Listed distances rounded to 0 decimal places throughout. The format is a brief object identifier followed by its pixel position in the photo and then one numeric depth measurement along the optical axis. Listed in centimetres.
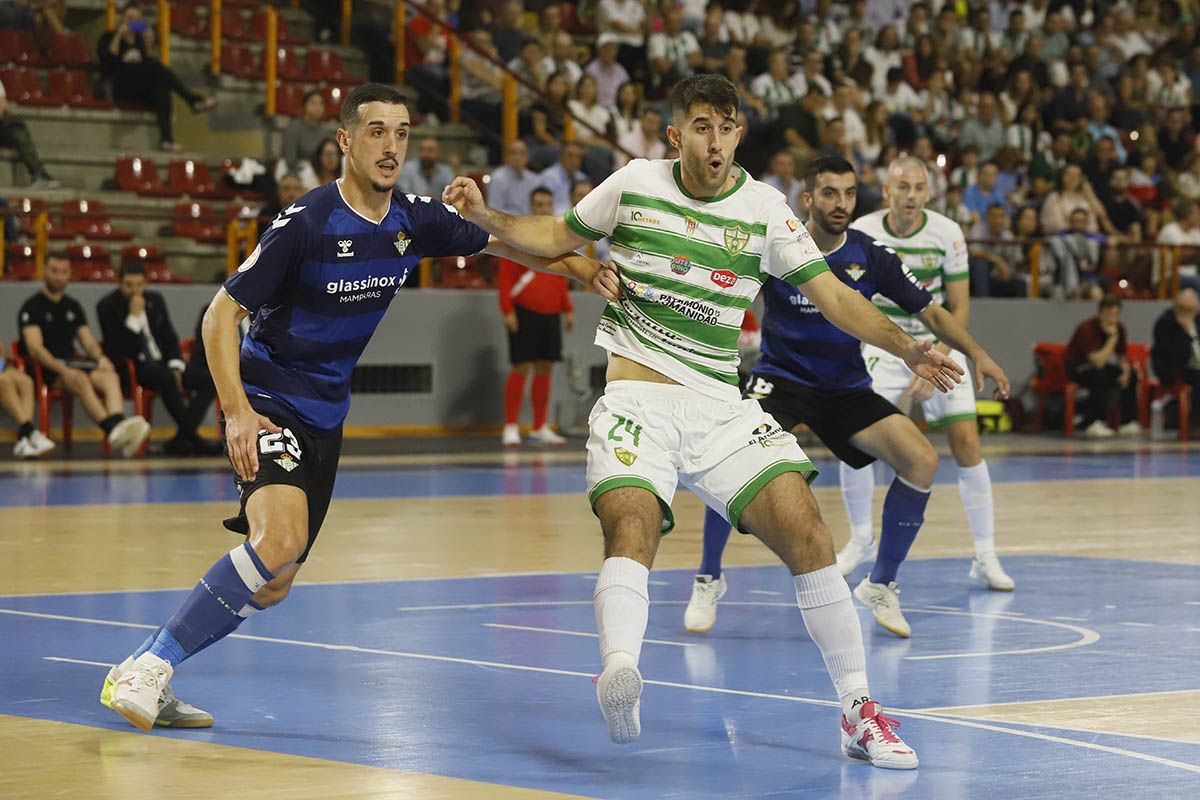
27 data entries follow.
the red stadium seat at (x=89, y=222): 2047
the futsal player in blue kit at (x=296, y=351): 667
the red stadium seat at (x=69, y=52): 2212
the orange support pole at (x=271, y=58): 2316
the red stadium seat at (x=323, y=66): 2378
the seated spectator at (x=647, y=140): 2327
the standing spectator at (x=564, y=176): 2197
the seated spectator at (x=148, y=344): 1880
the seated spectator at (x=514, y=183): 2169
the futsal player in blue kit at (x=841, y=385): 955
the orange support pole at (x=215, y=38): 2311
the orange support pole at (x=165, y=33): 2242
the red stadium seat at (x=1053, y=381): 2434
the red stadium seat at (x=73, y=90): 2197
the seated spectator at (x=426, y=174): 2144
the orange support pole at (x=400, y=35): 2425
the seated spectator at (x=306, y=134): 2144
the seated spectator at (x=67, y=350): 1842
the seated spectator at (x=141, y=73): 2209
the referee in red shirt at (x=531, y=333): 2119
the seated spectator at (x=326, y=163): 2017
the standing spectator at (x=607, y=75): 2438
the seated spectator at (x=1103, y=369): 2377
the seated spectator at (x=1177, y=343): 2411
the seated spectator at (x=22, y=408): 1808
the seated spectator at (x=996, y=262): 2489
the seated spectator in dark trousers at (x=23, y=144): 2058
